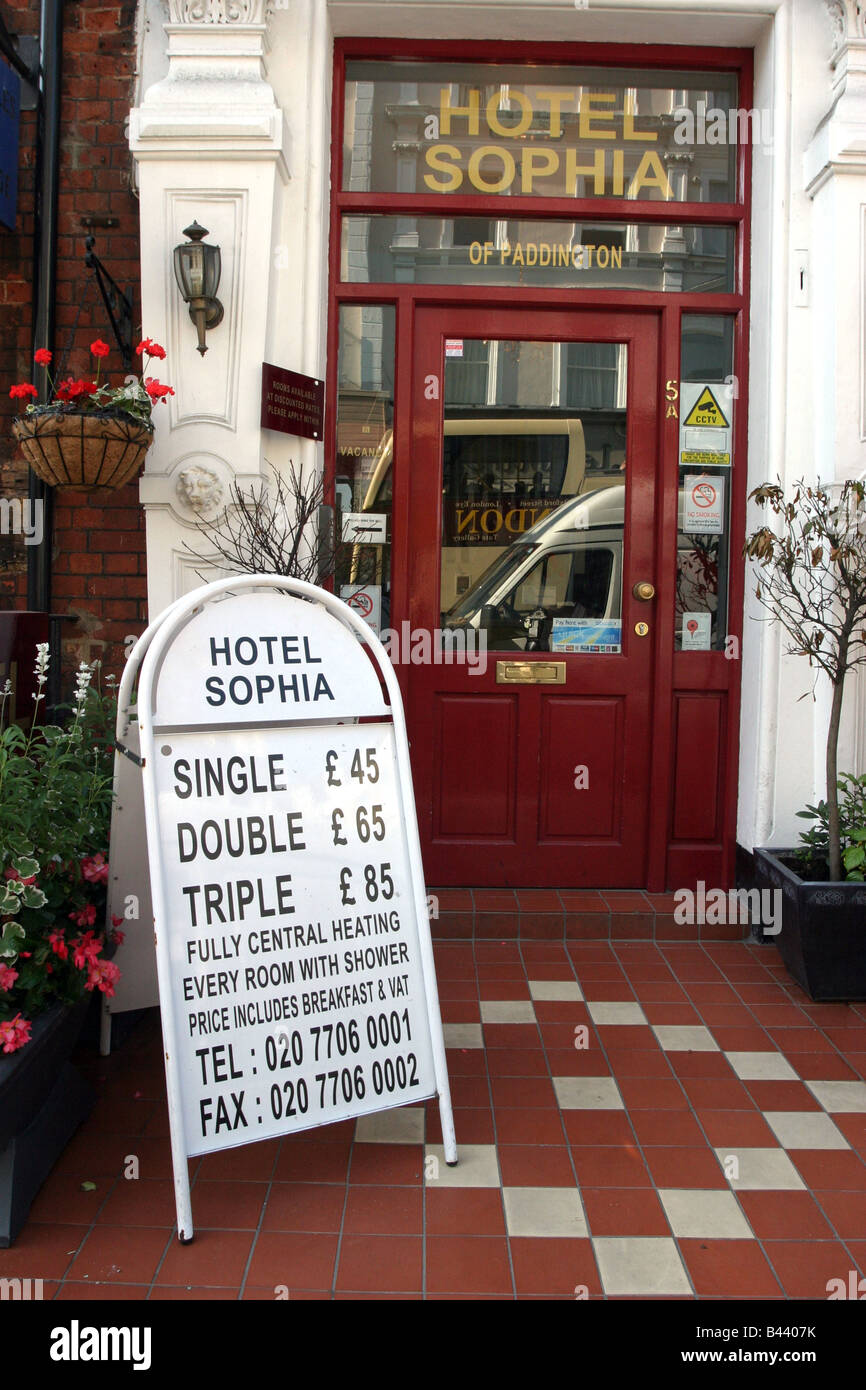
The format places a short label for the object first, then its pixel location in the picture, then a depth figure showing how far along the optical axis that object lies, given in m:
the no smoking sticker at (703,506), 4.48
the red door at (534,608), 4.47
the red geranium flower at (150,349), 3.66
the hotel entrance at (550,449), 4.43
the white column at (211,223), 3.98
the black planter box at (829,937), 3.64
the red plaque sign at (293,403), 4.05
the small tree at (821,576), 3.75
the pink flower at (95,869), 2.93
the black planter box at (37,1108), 2.39
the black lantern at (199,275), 3.88
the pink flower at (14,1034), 2.33
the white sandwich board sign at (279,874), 2.49
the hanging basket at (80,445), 3.46
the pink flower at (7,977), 2.39
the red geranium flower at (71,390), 3.52
